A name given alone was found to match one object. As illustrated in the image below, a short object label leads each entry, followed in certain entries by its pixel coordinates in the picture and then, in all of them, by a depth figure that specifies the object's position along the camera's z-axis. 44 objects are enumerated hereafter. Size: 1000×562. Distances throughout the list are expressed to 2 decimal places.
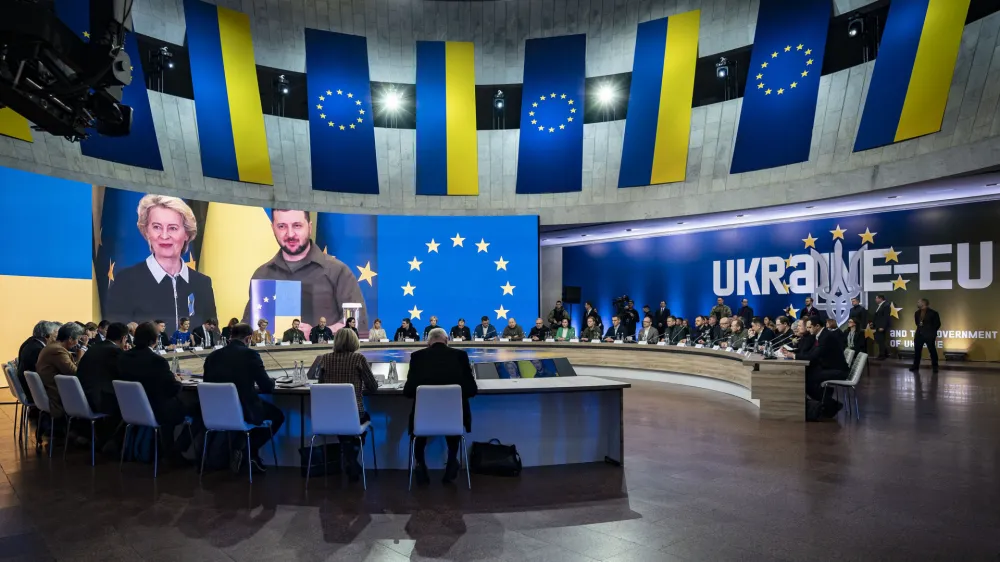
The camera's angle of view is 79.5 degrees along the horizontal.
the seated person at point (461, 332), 12.05
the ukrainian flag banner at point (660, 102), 12.17
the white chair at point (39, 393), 5.16
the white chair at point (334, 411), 3.99
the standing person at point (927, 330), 10.19
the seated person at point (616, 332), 11.24
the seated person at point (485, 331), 12.30
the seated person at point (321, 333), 11.49
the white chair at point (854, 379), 6.28
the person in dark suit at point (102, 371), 4.88
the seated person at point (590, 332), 11.28
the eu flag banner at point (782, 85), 10.73
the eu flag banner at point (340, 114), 13.09
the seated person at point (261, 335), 10.61
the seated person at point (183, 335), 9.60
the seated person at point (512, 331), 12.18
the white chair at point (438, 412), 3.98
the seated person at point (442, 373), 4.15
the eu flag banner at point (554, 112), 13.41
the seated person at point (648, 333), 10.54
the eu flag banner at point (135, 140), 10.24
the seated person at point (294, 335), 10.98
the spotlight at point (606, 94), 13.21
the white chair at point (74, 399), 4.74
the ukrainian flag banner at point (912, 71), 8.91
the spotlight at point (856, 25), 10.14
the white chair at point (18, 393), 5.71
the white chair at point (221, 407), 4.16
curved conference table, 4.57
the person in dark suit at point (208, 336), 9.83
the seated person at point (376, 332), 11.66
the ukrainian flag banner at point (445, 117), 13.73
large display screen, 10.50
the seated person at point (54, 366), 5.21
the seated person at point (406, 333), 11.99
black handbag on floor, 4.43
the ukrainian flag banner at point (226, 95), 11.73
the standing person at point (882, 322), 11.16
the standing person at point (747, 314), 12.12
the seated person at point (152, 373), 4.59
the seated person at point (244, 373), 4.32
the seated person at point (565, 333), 11.75
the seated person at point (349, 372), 4.24
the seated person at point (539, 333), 12.20
